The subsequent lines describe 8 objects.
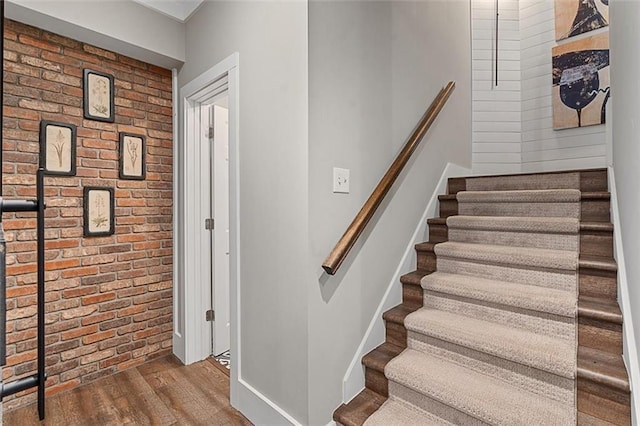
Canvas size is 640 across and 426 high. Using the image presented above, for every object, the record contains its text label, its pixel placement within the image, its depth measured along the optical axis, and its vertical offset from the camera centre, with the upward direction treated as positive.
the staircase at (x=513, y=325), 1.42 -0.57
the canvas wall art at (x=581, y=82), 3.08 +1.18
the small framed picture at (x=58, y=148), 2.17 +0.39
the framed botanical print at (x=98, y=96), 2.37 +0.79
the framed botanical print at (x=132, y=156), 2.54 +0.40
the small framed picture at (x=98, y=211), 2.36 -0.01
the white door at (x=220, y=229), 2.84 -0.16
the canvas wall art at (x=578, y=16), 3.10 +1.78
